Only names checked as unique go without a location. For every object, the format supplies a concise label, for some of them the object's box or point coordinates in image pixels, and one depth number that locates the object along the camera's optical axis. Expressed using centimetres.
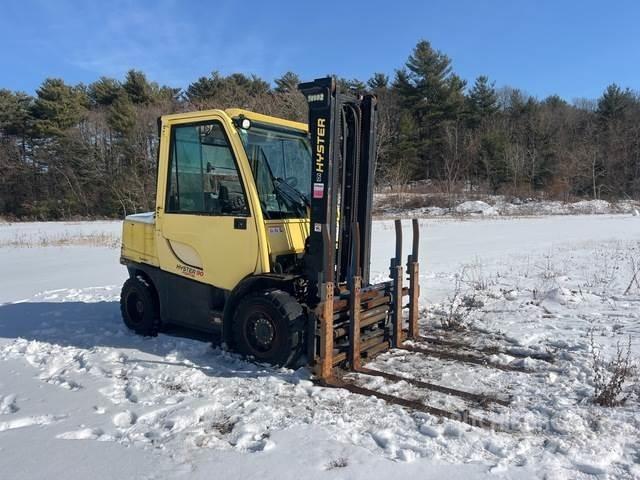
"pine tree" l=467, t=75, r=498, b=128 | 5288
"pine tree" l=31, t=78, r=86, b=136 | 4153
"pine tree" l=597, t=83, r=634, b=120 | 5216
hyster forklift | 486
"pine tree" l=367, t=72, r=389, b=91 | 5475
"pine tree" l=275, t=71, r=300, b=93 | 4200
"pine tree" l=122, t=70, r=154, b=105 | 4381
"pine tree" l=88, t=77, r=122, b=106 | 4509
